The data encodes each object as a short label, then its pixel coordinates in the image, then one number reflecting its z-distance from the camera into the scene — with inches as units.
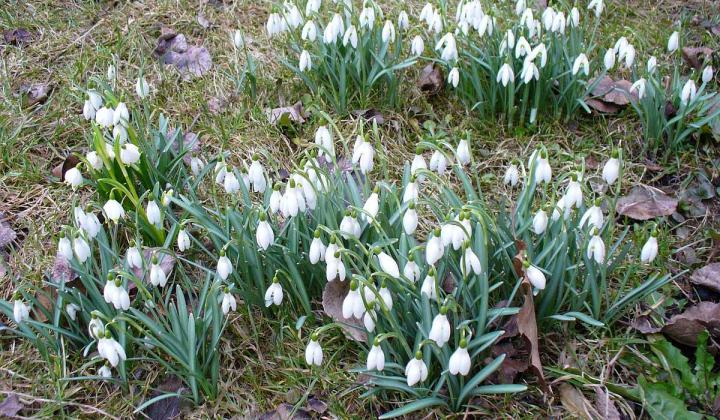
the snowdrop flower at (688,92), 114.3
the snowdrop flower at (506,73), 114.1
